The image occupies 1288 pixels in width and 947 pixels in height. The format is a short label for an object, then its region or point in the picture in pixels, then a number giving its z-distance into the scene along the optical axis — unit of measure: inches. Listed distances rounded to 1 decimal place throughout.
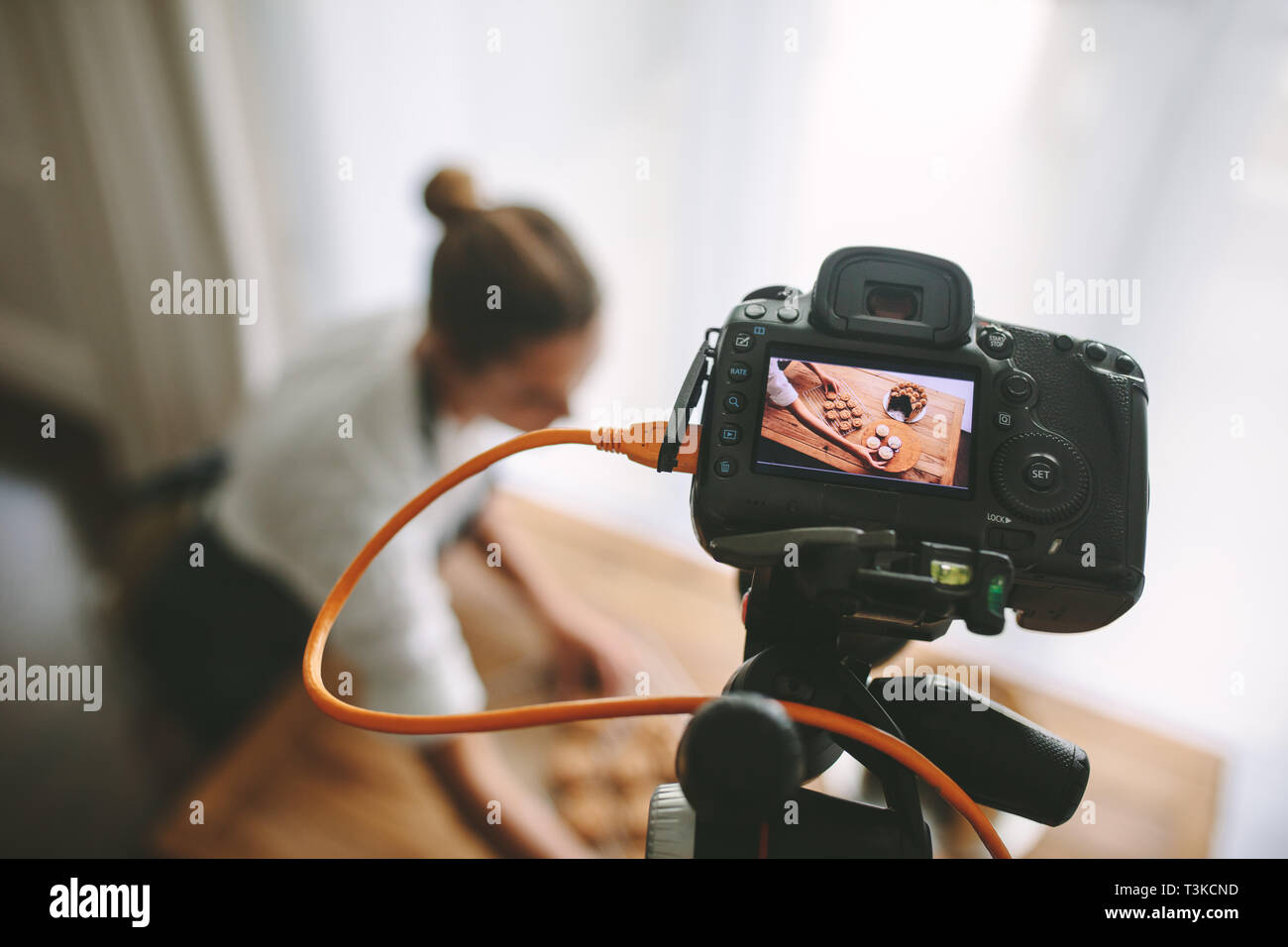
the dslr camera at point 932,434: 15.8
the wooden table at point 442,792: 39.6
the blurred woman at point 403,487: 34.5
